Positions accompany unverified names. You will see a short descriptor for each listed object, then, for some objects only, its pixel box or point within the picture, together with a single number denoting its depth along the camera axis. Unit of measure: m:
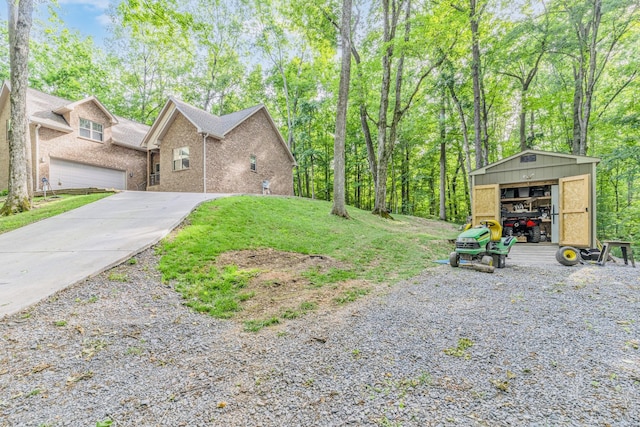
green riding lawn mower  6.25
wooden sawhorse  6.84
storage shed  8.45
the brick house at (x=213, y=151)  16.12
